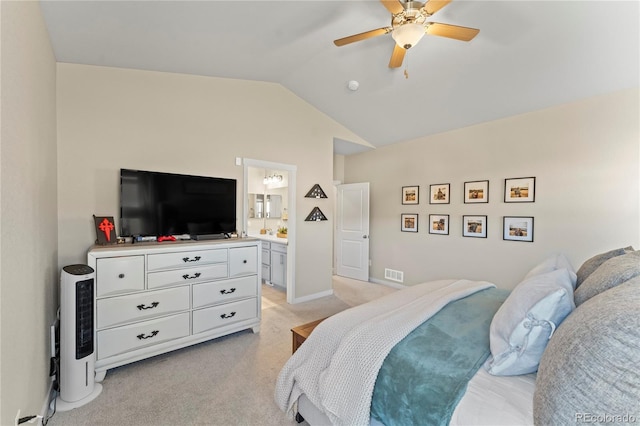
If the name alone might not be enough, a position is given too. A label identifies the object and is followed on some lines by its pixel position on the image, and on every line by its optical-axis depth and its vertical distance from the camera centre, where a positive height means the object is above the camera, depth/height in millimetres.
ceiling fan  1869 +1401
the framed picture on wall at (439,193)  4168 +284
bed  782 -667
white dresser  2119 -797
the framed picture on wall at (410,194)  4535 +285
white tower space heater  1858 -949
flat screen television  2555 +50
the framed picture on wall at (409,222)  4562 -201
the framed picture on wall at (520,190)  3389 +286
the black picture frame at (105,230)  2418 -202
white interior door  5227 -428
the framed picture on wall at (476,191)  3768 +288
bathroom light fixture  5485 +637
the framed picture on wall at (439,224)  4176 -208
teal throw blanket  1066 -709
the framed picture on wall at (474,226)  3789 -221
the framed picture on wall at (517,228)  3400 -217
